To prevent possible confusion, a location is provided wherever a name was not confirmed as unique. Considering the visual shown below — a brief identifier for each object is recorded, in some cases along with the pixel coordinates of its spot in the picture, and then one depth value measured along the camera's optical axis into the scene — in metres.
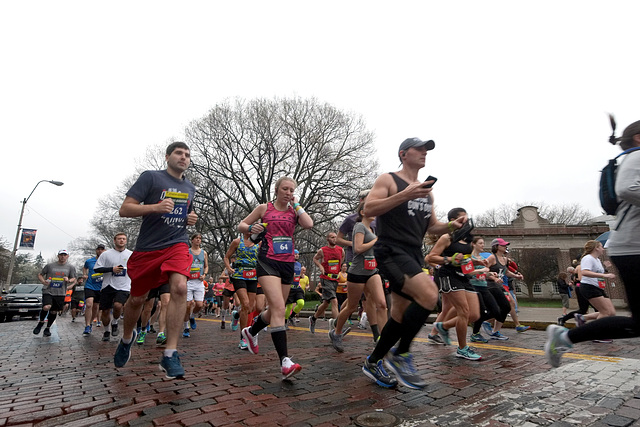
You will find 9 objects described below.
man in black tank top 2.97
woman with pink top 3.89
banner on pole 25.06
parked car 15.96
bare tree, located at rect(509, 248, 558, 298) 43.00
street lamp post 24.48
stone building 30.69
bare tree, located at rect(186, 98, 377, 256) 28.05
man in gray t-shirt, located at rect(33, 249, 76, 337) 8.72
